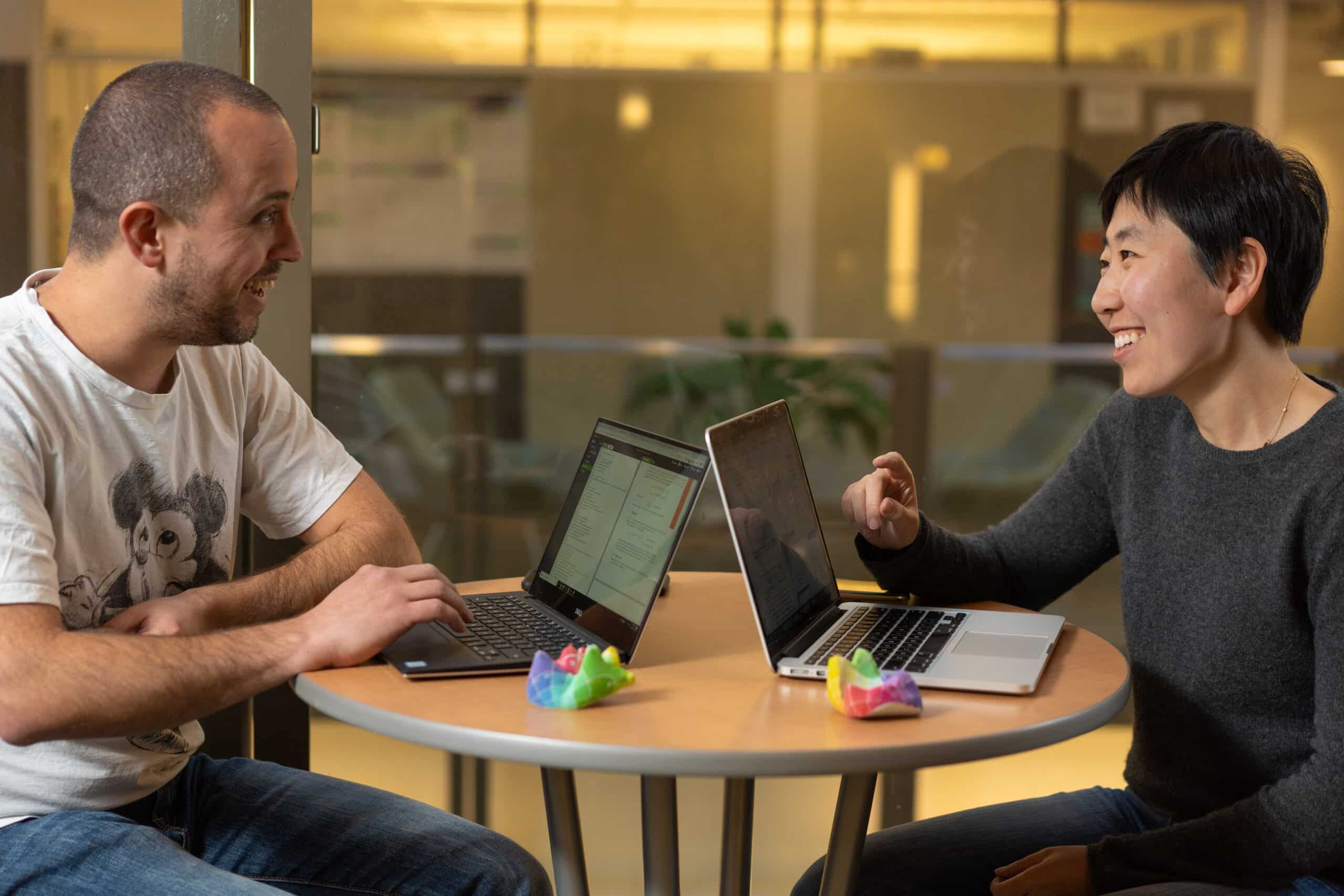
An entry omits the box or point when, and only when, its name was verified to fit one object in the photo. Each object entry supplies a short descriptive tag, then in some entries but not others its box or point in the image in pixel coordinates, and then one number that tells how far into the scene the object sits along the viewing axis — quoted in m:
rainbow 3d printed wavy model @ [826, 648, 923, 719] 2.77
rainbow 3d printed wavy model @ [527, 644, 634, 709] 2.81
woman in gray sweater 2.94
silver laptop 2.89
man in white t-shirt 2.87
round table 2.72
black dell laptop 2.92
